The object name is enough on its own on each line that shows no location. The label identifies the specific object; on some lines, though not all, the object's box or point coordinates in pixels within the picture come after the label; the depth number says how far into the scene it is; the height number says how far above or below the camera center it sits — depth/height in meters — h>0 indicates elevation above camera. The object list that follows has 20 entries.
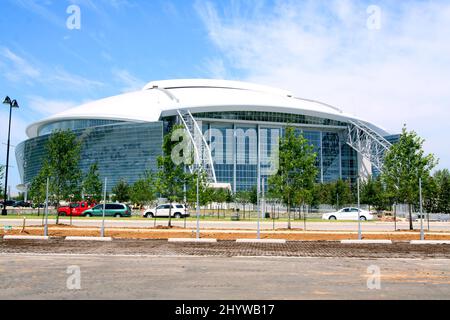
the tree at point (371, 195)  57.08 +0.66
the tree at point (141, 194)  49.03 +0.54
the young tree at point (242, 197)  60.38 +0.29
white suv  41.59 -1.35
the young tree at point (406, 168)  28.22 +2.28
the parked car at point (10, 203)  77.99 -1.06
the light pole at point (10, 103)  38.66 +8.91
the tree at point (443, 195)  48.62 +0.61
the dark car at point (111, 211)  41.25 -1.28
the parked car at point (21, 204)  66.99 -1.20
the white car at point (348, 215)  43.09 -1.61
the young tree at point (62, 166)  30.17 +2.32
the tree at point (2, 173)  32.03 +1.96
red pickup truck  43.19 -1.16
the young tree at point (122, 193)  64.06 +0.80
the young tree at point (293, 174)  28.53 +1.77
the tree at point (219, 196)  52.54 +0.37
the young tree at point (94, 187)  46.62 +1.30
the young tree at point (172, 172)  28.86 +1.88
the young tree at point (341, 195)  58.97 +0.66
